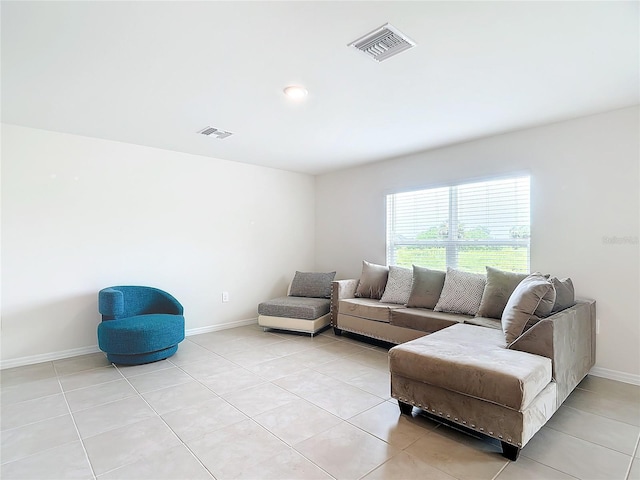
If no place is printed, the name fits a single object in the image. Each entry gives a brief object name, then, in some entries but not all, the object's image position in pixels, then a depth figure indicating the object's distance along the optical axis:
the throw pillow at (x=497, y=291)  3.14
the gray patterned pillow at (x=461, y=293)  3.45
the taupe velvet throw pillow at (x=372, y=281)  4.43
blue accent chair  3.31
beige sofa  1.90
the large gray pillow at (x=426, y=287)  3.75
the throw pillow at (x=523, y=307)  2.36
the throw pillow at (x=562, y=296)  2.55
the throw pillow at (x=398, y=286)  4.09
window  3.64
